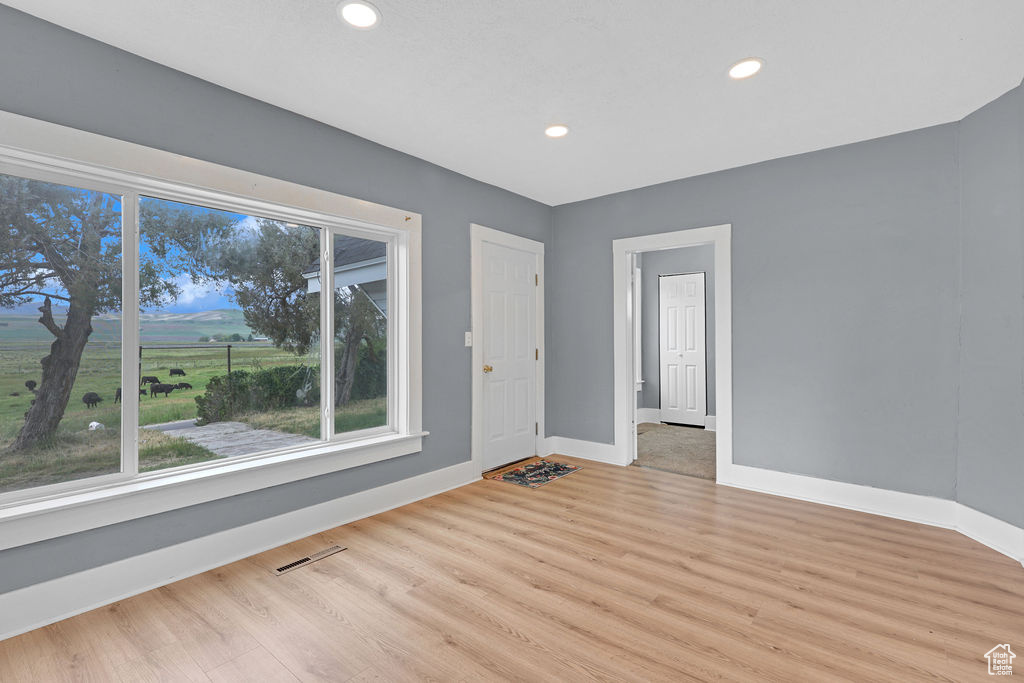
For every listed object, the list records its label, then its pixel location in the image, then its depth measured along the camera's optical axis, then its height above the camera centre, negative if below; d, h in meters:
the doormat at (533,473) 3.96 -1.19
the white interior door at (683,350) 6.30 -0.10
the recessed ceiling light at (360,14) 1.92 +1.44
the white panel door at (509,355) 4.23 -0.10
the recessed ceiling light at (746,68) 2.32 +1.43
